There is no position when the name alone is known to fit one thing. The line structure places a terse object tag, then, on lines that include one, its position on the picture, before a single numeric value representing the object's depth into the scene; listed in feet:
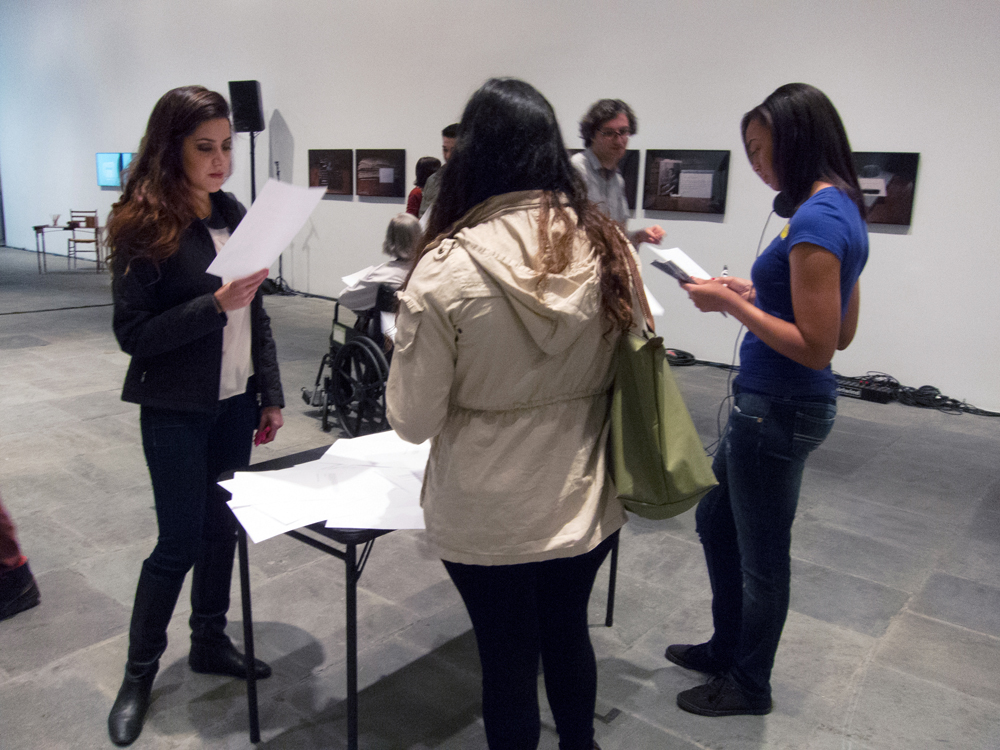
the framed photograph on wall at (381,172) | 26.43
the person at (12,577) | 7.76
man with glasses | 10.33
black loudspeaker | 28.66
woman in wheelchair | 12.23
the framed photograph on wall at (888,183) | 16.90
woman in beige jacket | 3.75
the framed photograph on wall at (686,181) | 19.29
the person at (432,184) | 13.48
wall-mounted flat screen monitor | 36.94
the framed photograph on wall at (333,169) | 27.86
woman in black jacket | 5.41
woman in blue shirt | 4.99
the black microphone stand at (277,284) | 30.26
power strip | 16.99
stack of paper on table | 4.79
